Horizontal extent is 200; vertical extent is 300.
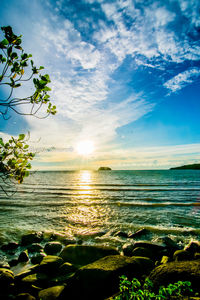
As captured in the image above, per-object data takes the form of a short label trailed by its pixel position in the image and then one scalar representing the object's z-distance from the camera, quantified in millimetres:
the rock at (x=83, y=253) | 5770
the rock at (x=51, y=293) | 3711
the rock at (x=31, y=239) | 7359
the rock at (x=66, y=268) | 5055
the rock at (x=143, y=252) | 6008
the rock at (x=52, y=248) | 6594
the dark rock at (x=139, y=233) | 8102
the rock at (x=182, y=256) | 5417
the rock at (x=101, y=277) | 3824
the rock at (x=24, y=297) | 3662
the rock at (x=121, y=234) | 8138
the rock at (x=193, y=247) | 6296
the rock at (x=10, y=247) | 6902
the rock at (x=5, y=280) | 4163
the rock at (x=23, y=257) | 5887
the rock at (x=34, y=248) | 6641
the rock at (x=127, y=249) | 6377
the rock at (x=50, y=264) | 5054
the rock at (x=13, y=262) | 5673
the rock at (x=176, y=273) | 3537
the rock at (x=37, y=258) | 5722
